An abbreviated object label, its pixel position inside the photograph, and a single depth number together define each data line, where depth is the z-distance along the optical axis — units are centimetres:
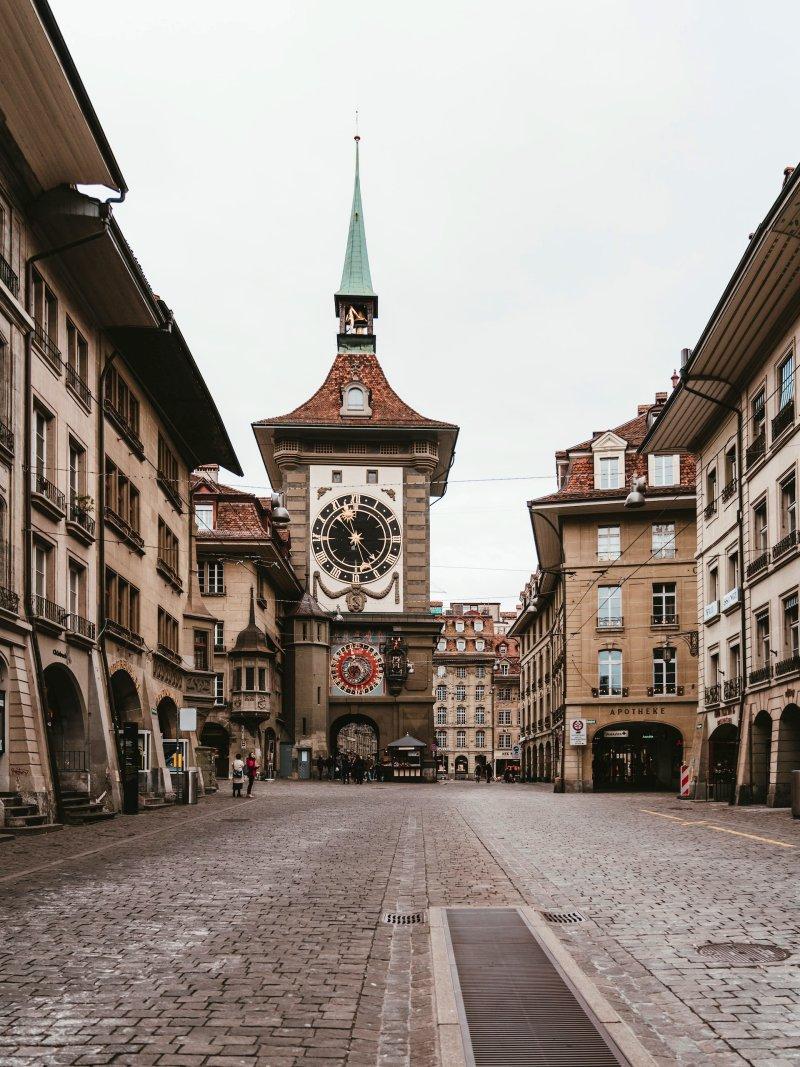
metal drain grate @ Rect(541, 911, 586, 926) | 1110
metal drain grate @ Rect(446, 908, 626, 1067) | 652
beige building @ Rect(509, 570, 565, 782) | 6499
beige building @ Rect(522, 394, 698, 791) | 5634
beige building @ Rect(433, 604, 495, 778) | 14725
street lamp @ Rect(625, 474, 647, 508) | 3997
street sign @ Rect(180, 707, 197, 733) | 3609
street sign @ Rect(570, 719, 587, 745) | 5531
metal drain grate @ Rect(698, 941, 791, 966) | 895
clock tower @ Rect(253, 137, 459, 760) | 7694
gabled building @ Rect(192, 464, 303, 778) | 6638
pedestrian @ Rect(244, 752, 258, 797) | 4321
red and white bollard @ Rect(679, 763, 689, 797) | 4283
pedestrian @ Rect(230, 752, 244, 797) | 4081
